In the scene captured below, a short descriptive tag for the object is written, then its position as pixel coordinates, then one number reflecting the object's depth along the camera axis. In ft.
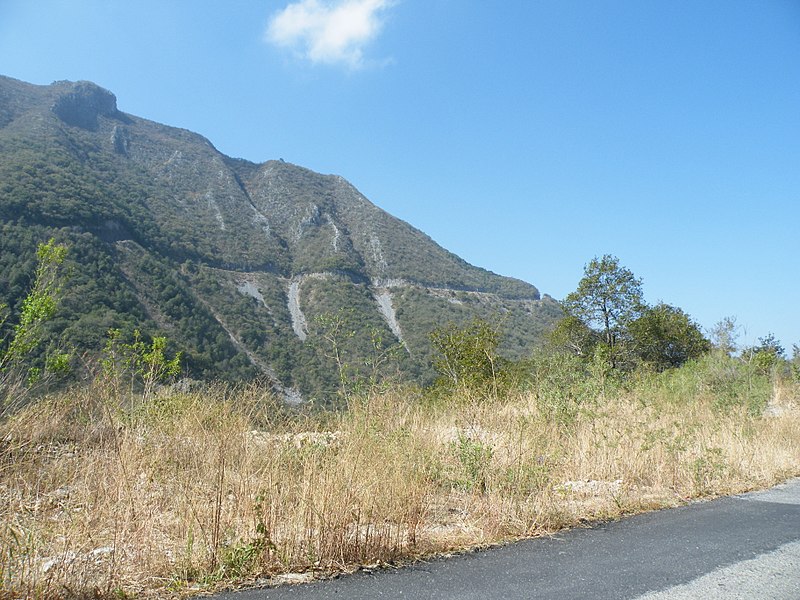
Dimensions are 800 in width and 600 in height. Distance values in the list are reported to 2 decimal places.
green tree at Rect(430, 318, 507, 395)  52.42
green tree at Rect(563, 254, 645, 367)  89.25
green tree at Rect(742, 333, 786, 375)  67.36
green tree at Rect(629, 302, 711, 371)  88.38
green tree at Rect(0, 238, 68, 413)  20.49
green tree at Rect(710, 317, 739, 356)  74.69
